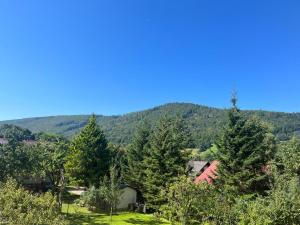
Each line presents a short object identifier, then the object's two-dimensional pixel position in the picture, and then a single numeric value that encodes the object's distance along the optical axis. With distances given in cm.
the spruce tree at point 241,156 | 2490
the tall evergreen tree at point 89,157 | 3541
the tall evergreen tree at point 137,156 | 3600
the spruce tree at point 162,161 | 3034
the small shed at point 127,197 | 3419
